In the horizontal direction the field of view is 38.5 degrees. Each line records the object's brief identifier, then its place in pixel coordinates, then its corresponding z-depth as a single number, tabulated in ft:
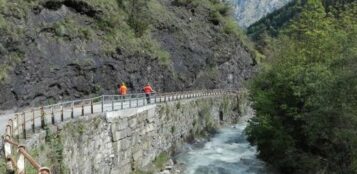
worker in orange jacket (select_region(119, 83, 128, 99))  118.11
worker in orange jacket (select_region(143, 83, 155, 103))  118.21
